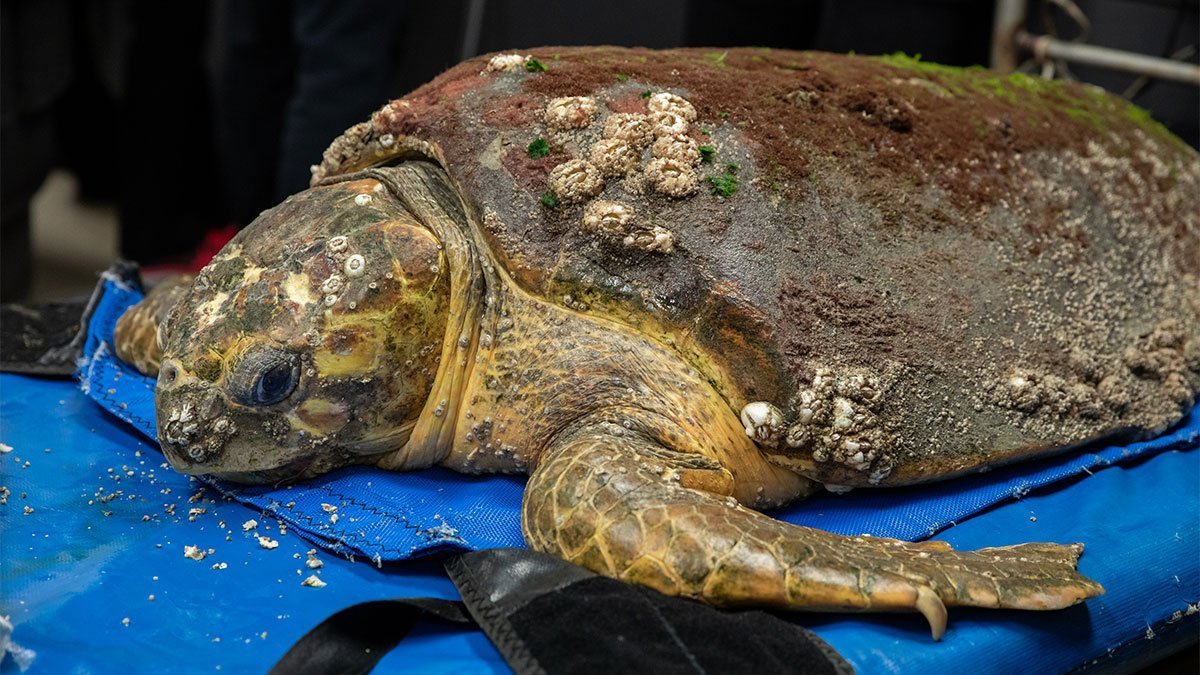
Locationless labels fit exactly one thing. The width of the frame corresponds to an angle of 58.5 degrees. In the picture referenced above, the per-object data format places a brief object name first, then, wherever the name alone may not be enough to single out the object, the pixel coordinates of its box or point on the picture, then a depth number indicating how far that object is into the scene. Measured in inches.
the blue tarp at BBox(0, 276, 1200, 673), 46.6
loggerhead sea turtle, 49.4
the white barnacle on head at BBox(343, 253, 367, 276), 54.2
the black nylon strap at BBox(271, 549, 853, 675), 42.9
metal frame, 102.7
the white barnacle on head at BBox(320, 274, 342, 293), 54.1
